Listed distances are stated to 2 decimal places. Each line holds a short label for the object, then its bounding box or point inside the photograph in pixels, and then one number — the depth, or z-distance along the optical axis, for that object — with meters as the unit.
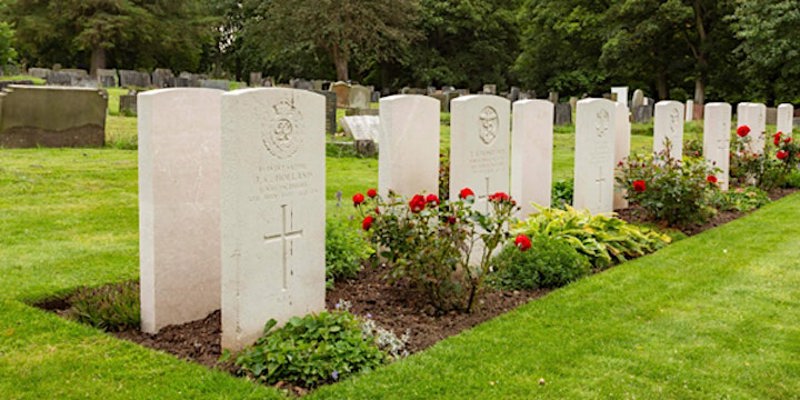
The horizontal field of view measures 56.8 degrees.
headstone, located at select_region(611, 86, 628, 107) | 30.39
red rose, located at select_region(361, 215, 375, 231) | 5.88
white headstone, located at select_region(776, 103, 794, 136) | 15.73
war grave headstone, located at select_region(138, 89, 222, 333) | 5.14
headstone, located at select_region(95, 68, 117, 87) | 32.97
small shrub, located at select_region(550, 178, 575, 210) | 10.35
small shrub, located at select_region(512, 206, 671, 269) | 7.73
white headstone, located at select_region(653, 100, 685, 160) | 11.60
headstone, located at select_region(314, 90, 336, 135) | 18.16
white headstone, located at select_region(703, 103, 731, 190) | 12.77
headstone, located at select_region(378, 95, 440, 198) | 7.12
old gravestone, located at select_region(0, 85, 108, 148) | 12.98
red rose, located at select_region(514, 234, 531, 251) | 5.93
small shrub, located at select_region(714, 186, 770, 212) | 11.20
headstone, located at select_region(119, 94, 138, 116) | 20.22
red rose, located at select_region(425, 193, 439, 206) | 6.04
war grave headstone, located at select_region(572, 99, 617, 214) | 9.50
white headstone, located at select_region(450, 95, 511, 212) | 7.31
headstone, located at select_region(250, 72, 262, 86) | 40.92
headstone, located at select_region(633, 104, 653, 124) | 28.78
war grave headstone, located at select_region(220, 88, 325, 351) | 4.65
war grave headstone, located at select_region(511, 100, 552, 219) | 8.71
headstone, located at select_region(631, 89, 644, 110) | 32.25
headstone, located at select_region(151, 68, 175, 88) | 34.56
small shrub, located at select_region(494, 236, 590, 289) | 6.88
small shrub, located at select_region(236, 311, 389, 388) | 4.44
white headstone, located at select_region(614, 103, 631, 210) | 11.11
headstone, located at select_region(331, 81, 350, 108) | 29.68
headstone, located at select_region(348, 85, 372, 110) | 28.44
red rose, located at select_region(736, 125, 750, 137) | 13.00
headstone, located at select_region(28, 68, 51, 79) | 34.07
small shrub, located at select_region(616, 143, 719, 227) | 9.40
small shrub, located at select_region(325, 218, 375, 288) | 6.72
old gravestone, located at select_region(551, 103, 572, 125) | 26.38
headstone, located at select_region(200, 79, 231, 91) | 26.74
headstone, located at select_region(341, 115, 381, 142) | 16.00
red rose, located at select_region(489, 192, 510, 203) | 5.92
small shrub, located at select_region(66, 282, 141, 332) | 5.43
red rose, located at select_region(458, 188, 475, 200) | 6.21
